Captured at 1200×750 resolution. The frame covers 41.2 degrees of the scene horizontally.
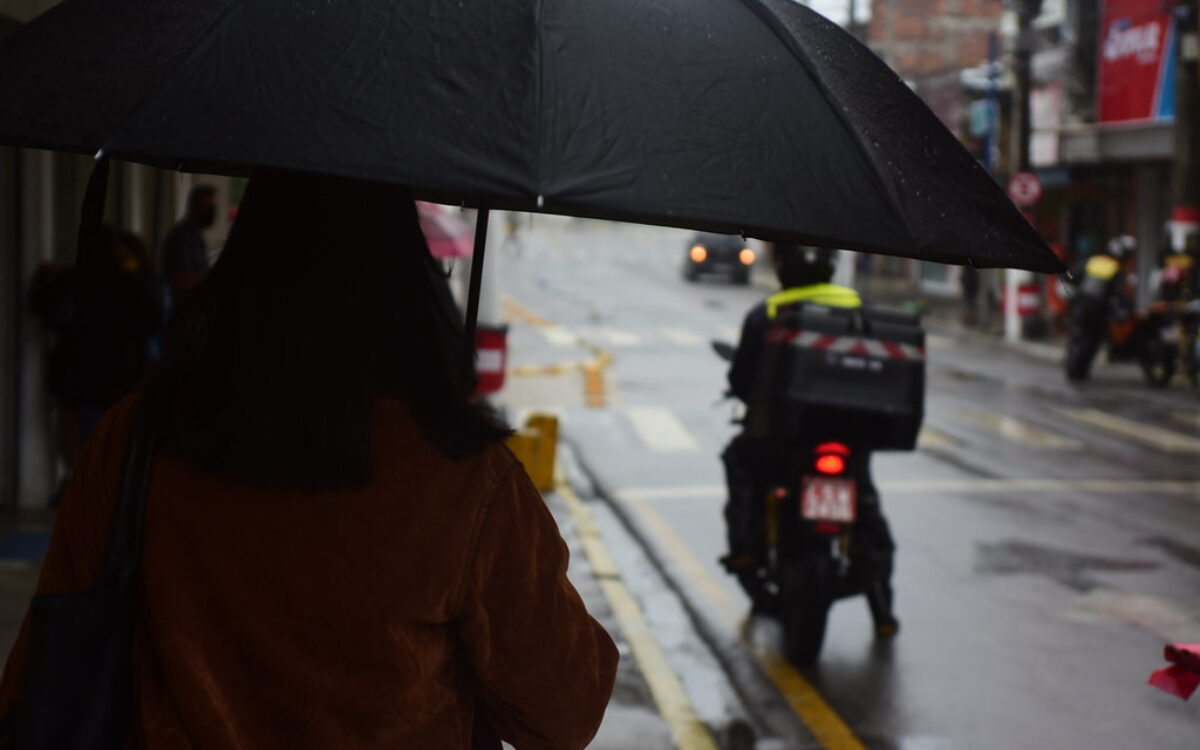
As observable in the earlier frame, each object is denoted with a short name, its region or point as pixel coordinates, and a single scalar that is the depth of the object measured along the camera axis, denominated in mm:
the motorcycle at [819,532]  6727
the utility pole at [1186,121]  22734
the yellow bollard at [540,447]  10836
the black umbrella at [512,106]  2150
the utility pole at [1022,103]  27125
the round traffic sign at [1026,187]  26188
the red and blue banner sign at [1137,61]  27203
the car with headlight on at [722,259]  42000
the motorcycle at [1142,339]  19422
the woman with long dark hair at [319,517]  2115
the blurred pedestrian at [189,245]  10805
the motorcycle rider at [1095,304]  20016
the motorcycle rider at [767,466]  6945
